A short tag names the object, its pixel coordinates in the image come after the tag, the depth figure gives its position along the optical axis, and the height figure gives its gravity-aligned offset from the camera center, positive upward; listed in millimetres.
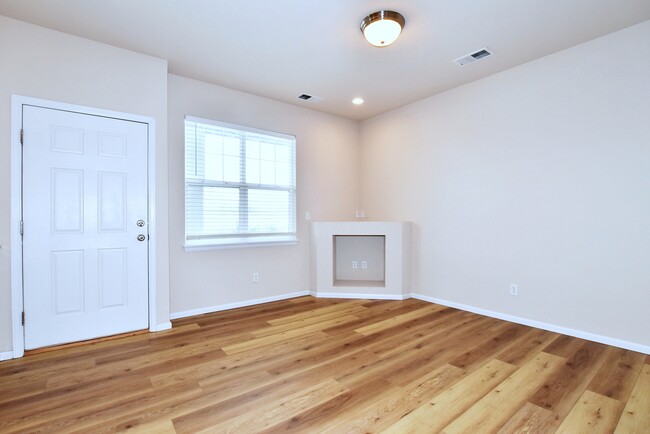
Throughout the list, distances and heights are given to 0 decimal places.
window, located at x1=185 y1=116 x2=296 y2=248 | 3734 +399
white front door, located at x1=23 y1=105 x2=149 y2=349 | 2695 -85
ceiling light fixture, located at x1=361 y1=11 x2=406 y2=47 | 2479 +1507
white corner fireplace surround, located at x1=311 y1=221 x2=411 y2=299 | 4414 -602
